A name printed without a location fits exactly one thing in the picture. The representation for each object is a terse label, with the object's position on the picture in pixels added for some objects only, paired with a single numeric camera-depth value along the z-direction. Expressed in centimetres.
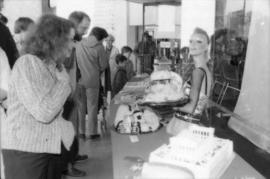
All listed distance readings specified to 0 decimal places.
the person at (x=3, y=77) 173
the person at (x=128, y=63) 498
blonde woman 163
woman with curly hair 130
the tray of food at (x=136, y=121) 181
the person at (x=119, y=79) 454
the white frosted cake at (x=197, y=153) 98
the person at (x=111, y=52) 529
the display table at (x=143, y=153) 127
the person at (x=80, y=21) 317
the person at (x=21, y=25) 294
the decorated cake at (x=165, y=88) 175
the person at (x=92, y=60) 365
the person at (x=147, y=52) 484
